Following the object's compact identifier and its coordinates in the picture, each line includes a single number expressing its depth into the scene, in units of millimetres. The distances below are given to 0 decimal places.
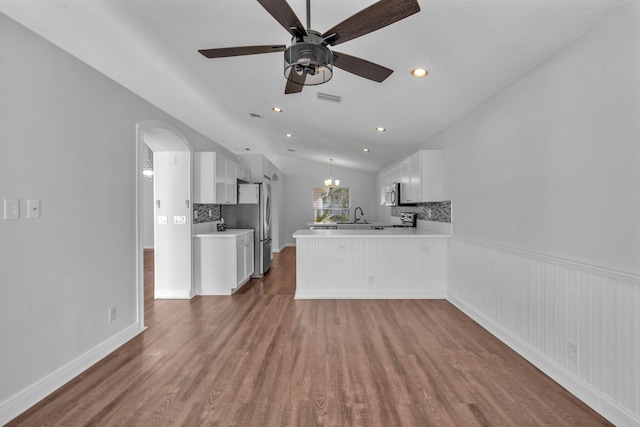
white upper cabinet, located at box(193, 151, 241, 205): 4656
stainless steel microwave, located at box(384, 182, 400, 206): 5864
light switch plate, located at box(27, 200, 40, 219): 2104
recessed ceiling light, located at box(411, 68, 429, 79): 2642
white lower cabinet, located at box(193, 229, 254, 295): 4629
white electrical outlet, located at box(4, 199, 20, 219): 1956
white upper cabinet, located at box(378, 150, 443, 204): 4438
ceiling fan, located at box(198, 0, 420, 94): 1426
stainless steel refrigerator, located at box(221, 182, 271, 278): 5684
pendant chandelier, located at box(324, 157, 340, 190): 8535
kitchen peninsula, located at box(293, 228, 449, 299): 4328
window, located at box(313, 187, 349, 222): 10250
